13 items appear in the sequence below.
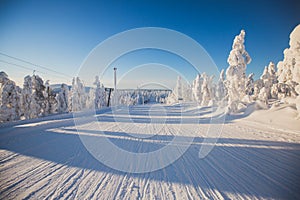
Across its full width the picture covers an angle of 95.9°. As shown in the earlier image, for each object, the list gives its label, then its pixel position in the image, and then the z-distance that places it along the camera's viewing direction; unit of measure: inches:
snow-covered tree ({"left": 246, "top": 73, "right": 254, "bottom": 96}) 1428.4
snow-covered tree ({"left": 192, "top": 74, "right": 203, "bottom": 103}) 1512.1
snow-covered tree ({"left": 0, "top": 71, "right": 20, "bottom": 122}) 645.9
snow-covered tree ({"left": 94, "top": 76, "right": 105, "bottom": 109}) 1285.9
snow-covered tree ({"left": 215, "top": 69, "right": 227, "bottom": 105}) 1449.1
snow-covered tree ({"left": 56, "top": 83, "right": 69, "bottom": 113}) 1067.9
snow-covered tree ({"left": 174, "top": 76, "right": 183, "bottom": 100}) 2005.7
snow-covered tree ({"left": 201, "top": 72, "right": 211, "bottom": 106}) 1121.8
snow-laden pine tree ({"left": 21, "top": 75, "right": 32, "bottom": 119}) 783.7
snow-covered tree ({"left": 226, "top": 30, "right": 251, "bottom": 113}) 607.5
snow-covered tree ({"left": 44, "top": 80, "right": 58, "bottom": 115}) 892.5
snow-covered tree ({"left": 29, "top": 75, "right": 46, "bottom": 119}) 805.2
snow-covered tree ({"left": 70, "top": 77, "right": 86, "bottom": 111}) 1153.8
